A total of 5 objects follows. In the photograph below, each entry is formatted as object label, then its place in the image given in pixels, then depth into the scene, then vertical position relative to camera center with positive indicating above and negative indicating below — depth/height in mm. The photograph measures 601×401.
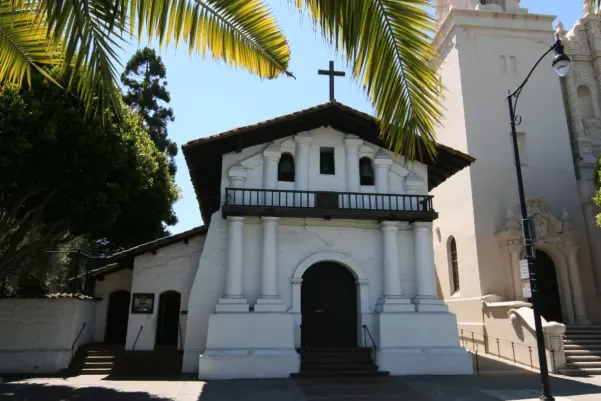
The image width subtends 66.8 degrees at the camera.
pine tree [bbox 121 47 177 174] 30031 +13900
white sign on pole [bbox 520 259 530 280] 9859 +803
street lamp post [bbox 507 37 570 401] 9172 +1130
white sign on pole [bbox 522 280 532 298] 9828 +395
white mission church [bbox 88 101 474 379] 13383 +1410
